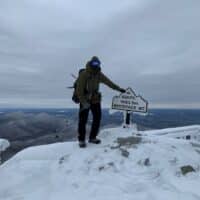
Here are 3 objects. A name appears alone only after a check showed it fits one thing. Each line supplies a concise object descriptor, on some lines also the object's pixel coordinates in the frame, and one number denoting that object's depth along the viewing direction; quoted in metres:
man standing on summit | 5.79
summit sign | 6.33
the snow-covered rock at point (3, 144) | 5.50
